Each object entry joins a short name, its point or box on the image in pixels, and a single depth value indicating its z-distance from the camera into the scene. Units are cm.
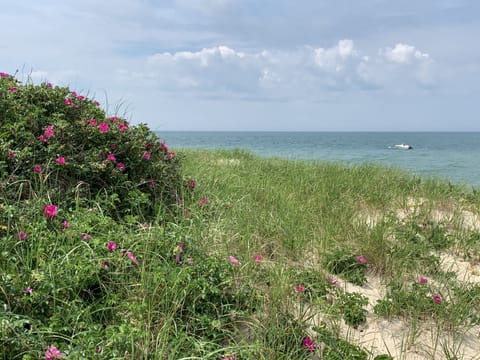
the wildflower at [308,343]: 207
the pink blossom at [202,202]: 391
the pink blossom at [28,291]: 198
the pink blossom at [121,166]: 365
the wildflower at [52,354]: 162
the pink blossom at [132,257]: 234
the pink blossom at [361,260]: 324
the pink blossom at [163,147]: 444
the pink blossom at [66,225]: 266
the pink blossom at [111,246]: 244
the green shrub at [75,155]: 319
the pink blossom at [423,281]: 283
